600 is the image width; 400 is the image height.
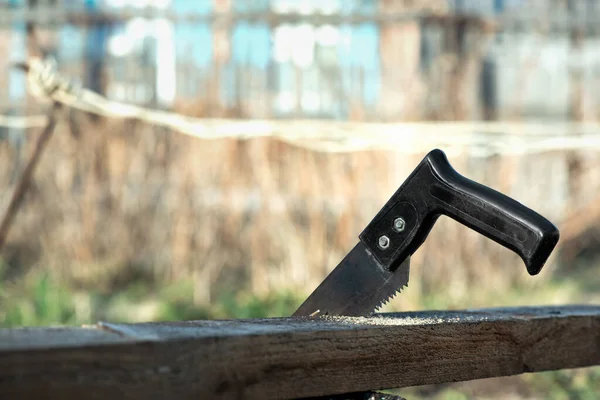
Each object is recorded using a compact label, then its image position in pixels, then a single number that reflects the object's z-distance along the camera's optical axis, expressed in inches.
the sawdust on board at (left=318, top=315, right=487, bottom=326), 46.9
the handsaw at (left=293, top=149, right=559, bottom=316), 47.1
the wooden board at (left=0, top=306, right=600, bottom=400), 40.8
